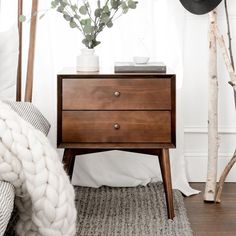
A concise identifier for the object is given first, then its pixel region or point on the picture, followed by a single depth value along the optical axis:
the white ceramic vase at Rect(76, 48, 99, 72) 2.39
